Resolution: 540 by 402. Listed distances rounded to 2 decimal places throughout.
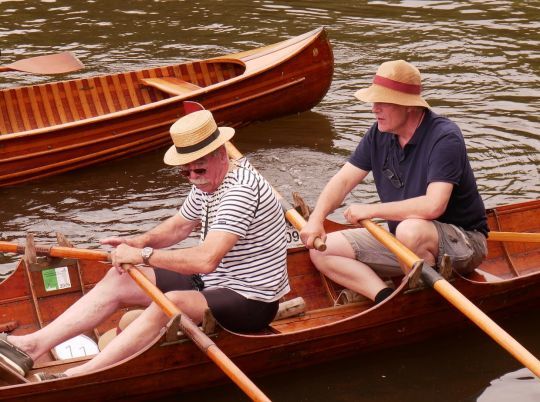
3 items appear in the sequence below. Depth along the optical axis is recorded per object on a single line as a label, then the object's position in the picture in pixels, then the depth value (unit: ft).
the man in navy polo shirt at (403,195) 23.99
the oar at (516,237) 26.86
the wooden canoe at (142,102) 35.60
